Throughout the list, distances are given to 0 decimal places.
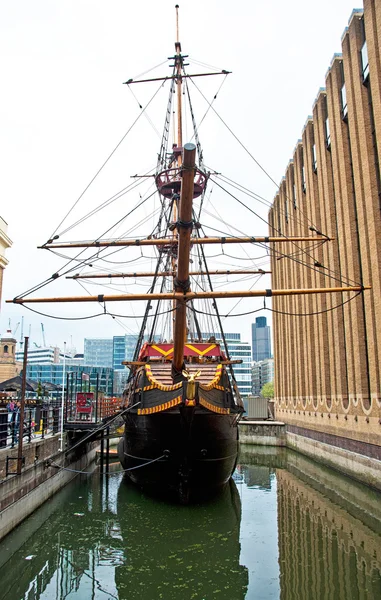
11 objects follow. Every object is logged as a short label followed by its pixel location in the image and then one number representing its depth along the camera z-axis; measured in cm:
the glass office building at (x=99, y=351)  19162
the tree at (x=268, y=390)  10635
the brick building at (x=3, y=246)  1609
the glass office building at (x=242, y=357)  13050
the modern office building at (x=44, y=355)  14335
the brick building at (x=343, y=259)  1884
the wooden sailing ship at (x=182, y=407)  1272
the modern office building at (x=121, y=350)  17625
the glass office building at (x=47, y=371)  13500
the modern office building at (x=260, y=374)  14738
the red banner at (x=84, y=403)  2366
